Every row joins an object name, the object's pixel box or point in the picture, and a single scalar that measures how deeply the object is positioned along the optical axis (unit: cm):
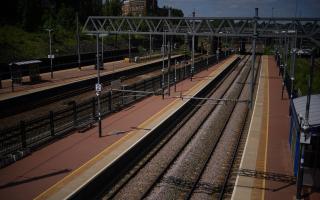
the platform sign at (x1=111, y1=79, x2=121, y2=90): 2781
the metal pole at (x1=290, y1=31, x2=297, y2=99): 2828
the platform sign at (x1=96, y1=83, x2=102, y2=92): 1911
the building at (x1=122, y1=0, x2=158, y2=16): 15388
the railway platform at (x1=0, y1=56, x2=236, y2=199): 1281
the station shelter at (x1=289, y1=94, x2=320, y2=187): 1329
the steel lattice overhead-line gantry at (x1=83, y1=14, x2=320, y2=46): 2470
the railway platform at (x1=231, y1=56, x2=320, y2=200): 1332
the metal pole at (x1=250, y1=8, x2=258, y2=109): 1712
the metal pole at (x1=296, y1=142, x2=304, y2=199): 1196
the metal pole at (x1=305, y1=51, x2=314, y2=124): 1219
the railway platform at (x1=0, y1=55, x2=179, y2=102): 3066
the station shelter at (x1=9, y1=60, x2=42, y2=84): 3350
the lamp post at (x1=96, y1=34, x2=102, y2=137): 1890
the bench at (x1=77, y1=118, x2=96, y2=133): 2034
